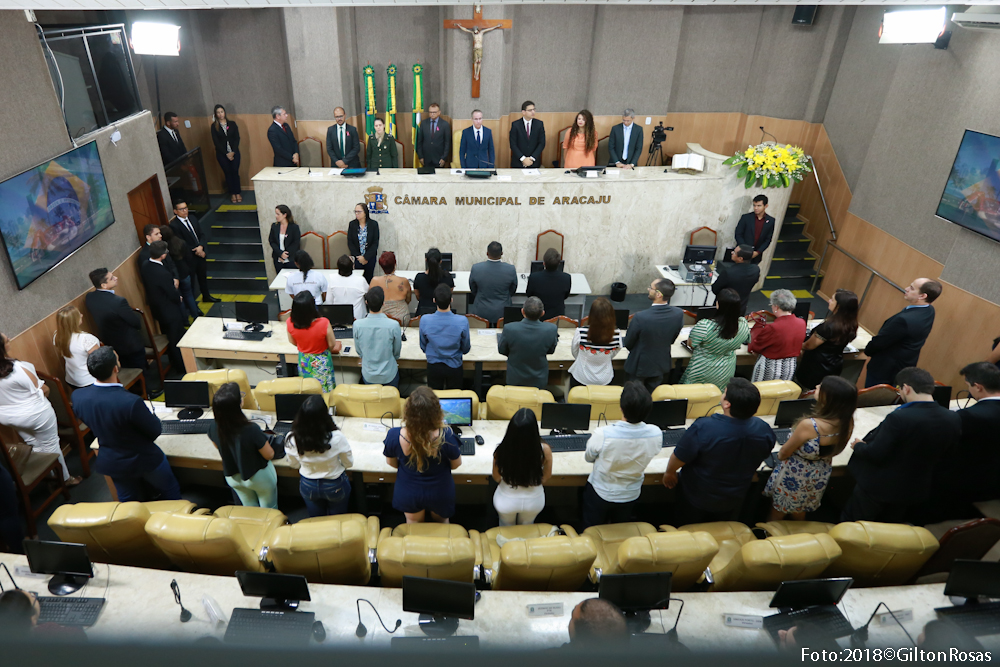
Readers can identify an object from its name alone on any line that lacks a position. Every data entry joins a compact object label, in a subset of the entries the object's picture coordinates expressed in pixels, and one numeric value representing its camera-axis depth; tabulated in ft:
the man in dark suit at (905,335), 17.40
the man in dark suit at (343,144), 29.81
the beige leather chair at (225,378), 15.96
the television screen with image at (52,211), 16.67
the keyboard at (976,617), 10.02
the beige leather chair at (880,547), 10.80
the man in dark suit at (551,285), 19.81
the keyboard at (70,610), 9.97
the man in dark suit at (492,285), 20.71
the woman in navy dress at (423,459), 10.91
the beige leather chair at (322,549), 10.51
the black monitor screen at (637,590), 9.95
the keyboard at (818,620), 10.06
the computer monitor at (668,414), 15.03
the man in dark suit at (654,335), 16.44
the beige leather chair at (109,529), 11.03
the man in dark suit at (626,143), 31.09
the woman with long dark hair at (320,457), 11.47
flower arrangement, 27.32
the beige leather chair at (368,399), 15.35
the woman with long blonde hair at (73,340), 16.84
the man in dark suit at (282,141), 30.01
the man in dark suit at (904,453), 11.57
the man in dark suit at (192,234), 24.17
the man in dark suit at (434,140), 31.04
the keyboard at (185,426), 15.17
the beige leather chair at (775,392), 16.34
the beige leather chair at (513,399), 15.39
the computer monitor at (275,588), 9.96
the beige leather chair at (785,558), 10.48
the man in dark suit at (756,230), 25.98
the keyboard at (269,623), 9.73
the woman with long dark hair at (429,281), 20.38
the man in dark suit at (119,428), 12.32
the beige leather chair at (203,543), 10.61
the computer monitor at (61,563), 10.35
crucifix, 31.32
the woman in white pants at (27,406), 14.56
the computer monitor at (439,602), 9.60
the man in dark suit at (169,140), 29.45
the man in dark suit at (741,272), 21.04
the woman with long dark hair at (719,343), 16.06
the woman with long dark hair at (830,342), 17.43
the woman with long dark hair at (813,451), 11.40
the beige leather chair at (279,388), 15.07
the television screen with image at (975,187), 20.33
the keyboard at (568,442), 14.87
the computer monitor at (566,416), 14.58
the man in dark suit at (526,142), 31.17
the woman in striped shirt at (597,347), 15.87
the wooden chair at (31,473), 14.55
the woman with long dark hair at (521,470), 11.12
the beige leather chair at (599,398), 15.51
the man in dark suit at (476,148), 30.14
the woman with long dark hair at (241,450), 11.28
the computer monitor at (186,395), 15.30
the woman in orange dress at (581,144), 29.63
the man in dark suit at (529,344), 16.01
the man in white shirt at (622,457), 11.42
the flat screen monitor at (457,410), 14.94
